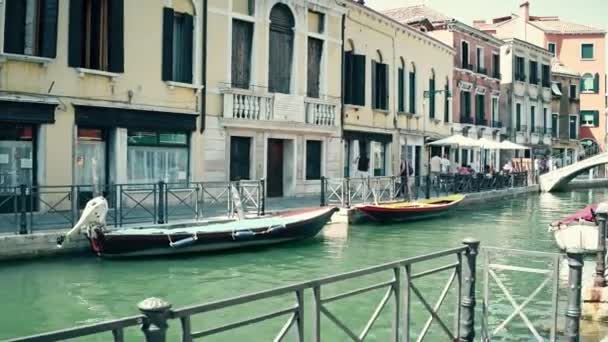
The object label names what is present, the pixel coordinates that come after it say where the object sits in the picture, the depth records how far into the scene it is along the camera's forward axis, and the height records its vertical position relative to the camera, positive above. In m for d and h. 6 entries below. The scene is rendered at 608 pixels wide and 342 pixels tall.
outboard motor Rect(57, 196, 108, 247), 10.58 -0.72
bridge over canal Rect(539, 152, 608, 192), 31.90 +0.19
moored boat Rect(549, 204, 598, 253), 11.63 -0.96
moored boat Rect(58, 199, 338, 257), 10.73 -1.02
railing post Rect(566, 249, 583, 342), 4.91 -0.87
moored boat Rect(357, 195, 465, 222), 16.70 -0.84
